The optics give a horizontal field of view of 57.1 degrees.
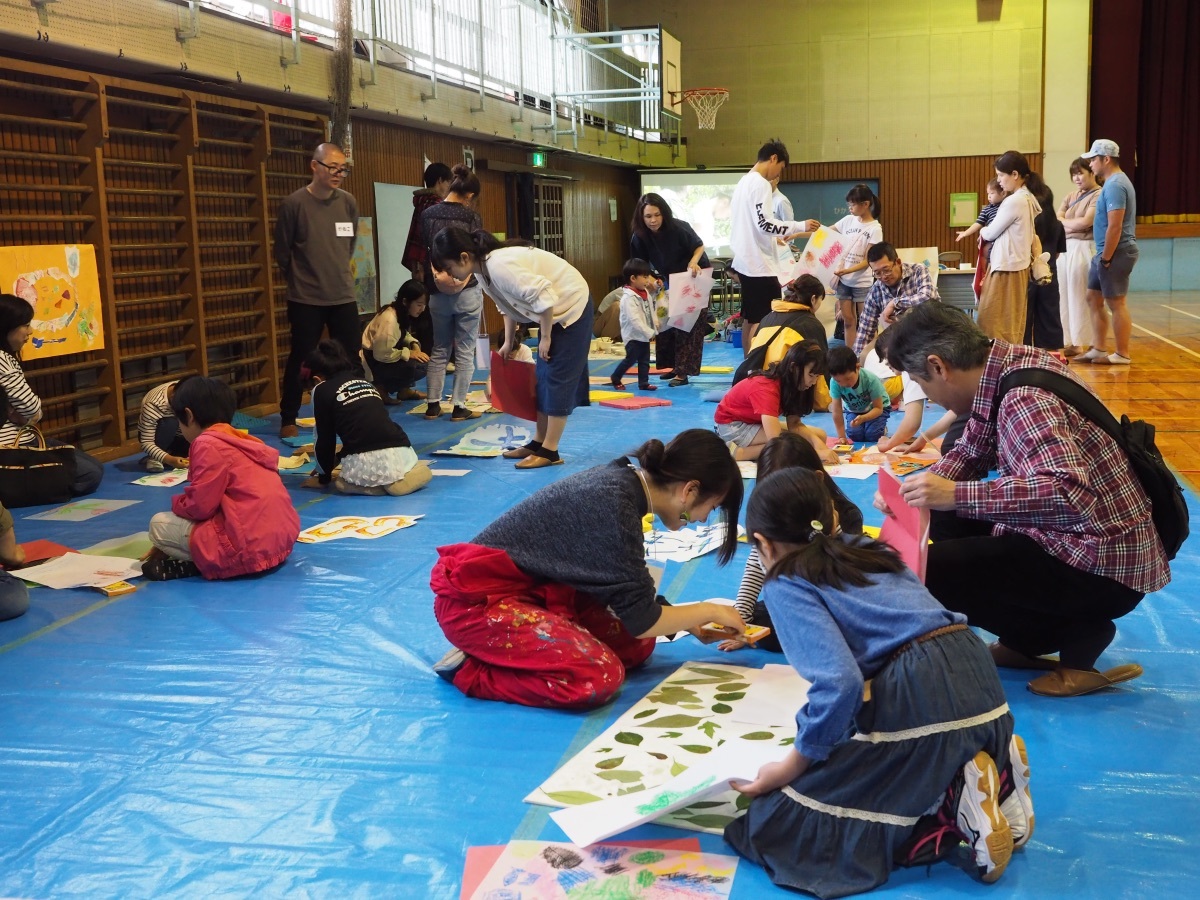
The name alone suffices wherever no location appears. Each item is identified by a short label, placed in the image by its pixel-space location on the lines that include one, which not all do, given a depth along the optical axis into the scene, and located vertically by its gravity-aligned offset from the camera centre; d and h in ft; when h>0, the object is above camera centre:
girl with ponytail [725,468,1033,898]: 6.04 -2.48
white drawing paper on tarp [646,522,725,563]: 12.73 -3.04
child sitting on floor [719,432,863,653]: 8.77 -1.44
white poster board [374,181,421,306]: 29.40 +1.61
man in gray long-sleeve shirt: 20.54 +0.65
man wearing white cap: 26.25 +0.80
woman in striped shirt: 15.17 -1.03
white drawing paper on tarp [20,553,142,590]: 12.17 -3.08
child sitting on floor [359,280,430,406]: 23.56 -1.13
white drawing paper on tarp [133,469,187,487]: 17.11 -2.87
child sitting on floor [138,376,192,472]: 17.90 -2.24
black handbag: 15.70 -2.52
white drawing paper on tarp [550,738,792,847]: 6.48 -3.13
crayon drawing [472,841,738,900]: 6.14 -3.32
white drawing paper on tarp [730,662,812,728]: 8.10 -3.15
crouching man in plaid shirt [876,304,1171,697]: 8.00 -1.68
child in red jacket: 12.15 -2.36
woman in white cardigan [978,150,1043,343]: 23.54 +0.55
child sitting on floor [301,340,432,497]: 15.72 -2.01
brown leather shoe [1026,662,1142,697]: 8.64 -3.15
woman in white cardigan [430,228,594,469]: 16.92 -0.25
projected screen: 48.52 +3.89
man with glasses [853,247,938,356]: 19.16 -0.06
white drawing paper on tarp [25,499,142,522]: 15.11 -2.97
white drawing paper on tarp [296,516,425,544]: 13.99 -3.03
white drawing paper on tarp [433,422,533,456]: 19.15 -2.69
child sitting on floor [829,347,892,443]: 18.81 -2.13
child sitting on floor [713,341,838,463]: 15.81 -1.78
